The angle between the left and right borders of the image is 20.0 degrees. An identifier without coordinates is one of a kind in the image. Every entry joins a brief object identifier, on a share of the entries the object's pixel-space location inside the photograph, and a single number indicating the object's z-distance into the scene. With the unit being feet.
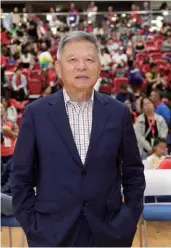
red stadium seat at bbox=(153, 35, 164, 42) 47.55
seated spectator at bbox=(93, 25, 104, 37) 47.37
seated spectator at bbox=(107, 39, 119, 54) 44.70
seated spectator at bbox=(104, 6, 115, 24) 46.65
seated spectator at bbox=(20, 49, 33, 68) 41.86
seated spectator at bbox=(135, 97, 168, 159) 17.56
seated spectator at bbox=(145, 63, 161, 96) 32.86
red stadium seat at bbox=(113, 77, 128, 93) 34.99
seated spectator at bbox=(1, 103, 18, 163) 17.62
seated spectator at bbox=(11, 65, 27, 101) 33.60
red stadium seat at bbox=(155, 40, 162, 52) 46.15
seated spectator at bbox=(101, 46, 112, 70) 40.19
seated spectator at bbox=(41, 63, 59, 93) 33.32
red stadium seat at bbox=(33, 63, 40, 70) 40.24
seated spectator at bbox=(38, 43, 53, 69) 39.71
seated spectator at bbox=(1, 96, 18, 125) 23.59
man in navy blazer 5.27
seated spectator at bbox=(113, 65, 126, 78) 37.58
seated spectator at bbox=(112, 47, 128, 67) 40.95
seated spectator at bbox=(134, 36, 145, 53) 44.27
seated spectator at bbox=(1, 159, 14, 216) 10.16
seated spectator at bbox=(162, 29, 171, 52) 46.21
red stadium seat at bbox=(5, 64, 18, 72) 39.14
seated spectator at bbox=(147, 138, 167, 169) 14.87
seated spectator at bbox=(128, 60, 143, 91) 33.86
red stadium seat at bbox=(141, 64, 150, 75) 37.89
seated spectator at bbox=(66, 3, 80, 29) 48.52
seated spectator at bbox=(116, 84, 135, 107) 27.58
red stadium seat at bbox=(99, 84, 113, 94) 32.72
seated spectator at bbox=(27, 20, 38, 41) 50.08
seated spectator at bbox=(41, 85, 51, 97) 30.63
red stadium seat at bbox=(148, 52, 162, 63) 42.34
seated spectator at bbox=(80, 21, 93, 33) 46.37
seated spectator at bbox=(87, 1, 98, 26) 47.62
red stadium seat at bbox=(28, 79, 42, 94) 34.73
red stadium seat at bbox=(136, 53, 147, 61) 42.16
